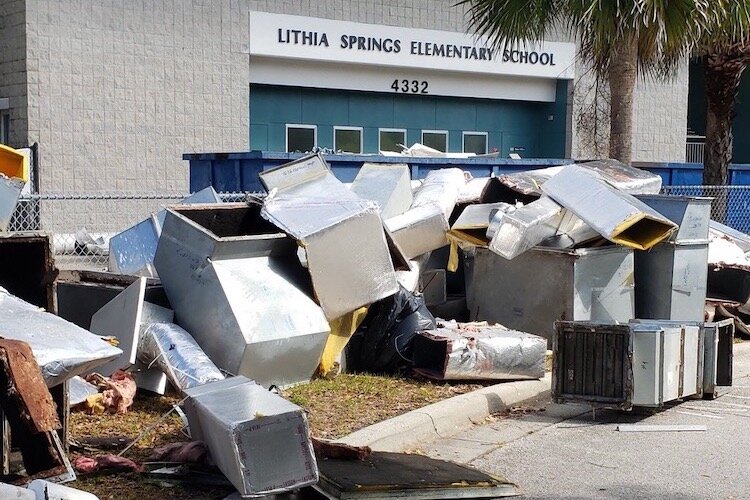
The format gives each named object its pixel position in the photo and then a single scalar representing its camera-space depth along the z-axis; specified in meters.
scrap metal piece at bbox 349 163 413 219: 9.47
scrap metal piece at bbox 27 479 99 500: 3.98
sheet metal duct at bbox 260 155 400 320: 7.53
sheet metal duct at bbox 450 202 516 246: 9.26
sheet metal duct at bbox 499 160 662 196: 9.87
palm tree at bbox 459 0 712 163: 12.29
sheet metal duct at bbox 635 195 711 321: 9.43
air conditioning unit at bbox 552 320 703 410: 7.03
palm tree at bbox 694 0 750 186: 15.84
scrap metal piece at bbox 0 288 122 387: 4.66
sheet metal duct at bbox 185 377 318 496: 4.72
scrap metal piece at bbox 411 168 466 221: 9.74
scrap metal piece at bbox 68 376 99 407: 6.45
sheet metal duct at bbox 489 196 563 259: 8.73
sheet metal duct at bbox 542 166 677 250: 8.63
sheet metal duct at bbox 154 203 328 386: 7.04
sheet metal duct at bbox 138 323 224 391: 6.69
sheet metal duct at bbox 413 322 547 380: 7.78
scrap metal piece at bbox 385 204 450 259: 9.15
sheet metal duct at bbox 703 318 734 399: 7.63
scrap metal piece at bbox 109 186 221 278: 8.90
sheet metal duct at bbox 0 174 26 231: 7.29
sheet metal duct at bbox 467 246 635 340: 8.96
